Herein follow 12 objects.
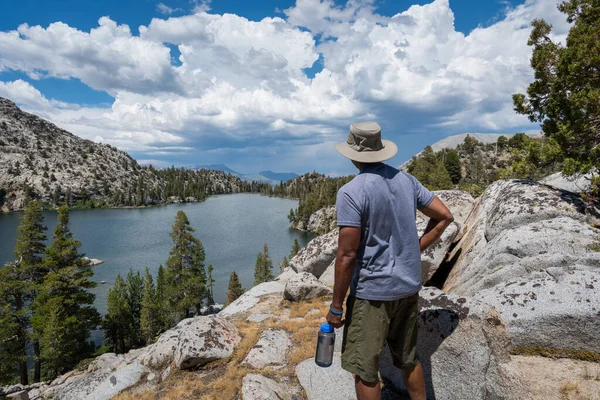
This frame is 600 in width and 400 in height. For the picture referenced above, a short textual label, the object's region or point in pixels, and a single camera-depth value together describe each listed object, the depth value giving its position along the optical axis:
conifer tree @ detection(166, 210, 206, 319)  39.81
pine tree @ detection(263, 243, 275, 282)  58.28
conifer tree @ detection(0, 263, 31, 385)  28.83
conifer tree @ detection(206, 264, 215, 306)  55.03
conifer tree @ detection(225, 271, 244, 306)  50.34
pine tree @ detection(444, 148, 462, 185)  96.25
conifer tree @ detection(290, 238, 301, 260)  76.88
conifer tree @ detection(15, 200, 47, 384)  32.41
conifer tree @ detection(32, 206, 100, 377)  29.92
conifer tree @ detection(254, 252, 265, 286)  59.22
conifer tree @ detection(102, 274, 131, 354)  42.53
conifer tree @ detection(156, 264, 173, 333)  43.13
